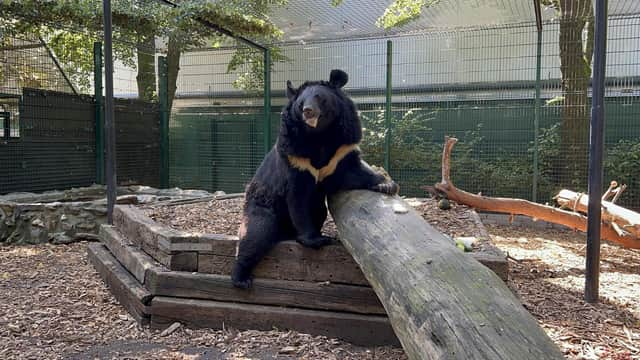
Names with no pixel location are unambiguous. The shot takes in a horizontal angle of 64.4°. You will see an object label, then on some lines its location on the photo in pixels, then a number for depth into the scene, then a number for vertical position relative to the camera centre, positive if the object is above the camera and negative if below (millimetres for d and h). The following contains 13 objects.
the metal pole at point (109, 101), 5676 +529
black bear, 3389 -174
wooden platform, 3439 -1039
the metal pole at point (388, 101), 9344 +855
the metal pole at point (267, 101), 10180 +943
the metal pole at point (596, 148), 4203 +2
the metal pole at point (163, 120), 10328 +569
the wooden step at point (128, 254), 4082 -938
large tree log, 1711 -599
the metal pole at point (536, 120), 8477 +477
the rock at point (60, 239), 6785 -1219
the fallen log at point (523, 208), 5969 -760
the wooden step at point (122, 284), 3859 -1157
